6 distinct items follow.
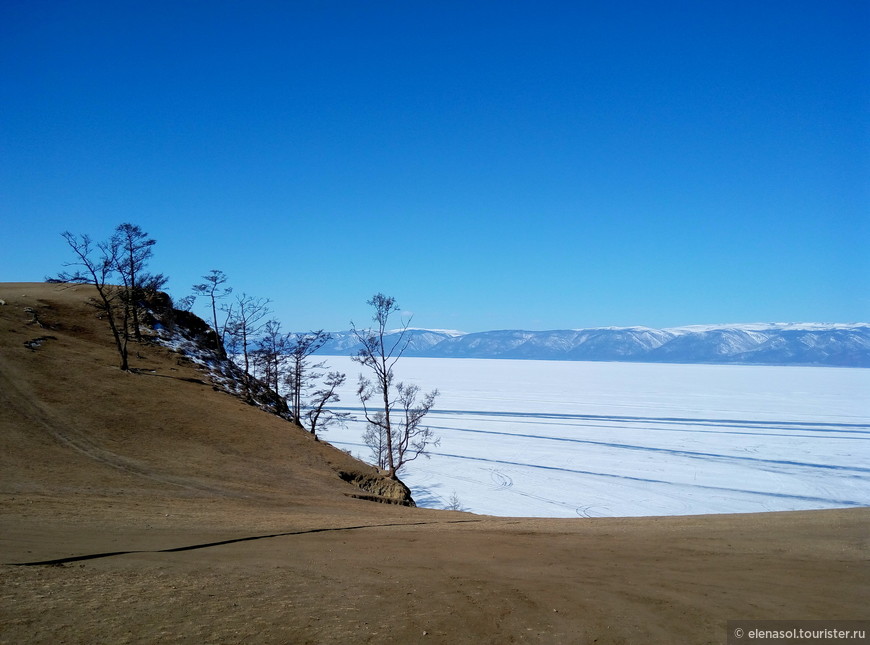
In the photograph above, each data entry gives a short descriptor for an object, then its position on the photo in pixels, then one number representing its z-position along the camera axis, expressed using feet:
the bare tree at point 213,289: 119.96
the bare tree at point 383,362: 102.81
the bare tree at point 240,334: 123.34
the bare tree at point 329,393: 108.25
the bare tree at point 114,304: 98.35
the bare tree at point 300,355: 121.39
